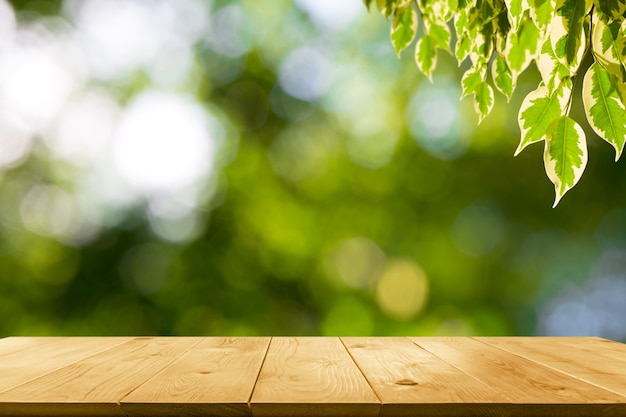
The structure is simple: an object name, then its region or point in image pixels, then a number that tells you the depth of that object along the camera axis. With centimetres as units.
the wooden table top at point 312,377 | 133
